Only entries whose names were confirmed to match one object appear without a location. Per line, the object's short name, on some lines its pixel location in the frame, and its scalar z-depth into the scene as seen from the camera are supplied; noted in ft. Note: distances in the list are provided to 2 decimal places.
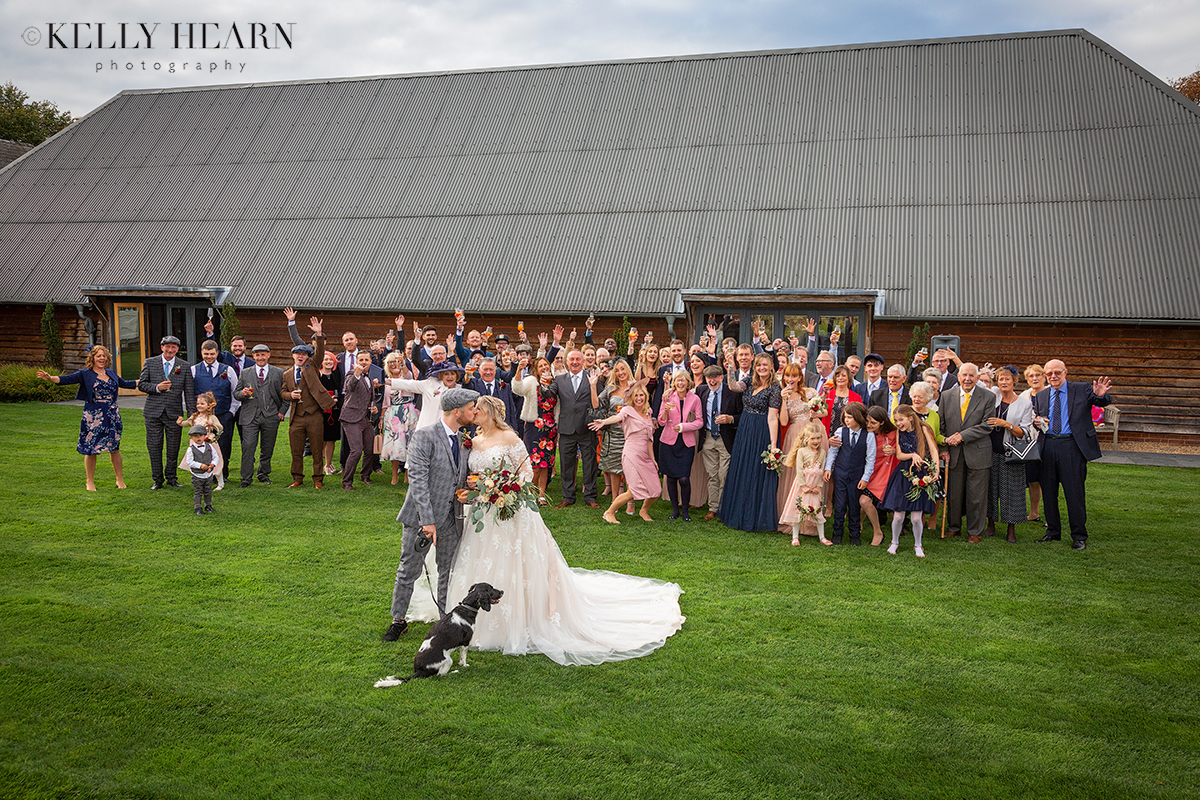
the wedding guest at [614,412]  31.63
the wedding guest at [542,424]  33.35
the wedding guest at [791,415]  28.81
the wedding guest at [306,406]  35.32
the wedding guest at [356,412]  35.29
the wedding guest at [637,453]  30.55
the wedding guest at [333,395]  36.96
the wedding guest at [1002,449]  28.48
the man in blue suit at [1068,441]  27.84
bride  18.56
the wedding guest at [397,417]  34.04
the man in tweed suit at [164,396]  33.78
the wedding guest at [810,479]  27.78
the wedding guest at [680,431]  30.55
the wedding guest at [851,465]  27.53
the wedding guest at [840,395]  29.32
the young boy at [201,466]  30.07
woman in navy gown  29.25
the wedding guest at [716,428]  31.14
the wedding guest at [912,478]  26.55
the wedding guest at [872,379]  29.48
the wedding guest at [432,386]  27.50
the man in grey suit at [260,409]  35.47
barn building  54.13
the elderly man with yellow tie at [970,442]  28.19
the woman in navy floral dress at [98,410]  33.04
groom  17.93
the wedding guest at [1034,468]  28.63
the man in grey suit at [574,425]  32.96
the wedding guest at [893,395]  28.40
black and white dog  16.88
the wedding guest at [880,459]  27.32
